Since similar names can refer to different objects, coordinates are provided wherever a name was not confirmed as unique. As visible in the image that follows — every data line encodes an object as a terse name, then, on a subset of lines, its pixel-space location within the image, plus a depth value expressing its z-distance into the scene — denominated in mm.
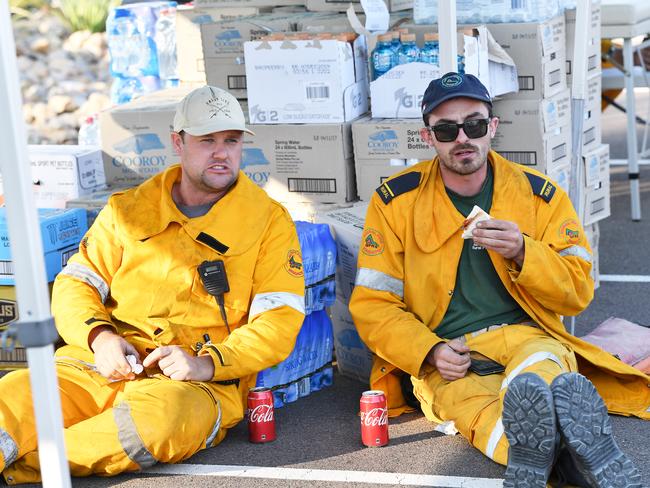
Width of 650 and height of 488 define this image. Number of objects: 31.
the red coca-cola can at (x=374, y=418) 4910
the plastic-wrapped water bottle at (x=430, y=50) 6289
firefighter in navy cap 4859
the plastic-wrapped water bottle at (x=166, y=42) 9039
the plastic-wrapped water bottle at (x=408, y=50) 6309
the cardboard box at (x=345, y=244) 5852
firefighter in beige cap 4961
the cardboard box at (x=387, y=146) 6270
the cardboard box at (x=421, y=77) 6074
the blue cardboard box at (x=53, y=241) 5996
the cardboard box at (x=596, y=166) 7129
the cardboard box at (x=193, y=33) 7711
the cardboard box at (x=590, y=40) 6660
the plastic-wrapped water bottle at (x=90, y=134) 8531
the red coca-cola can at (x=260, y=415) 5070
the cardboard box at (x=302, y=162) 6371
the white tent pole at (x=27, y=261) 3434
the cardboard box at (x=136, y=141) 6859
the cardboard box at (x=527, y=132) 6273
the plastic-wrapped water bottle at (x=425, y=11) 6488
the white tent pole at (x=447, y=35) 5457
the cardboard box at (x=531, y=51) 6277
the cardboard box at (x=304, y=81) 6254
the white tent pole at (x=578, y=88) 6164
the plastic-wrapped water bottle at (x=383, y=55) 6367
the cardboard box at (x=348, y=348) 5902
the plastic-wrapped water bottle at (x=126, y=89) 9359
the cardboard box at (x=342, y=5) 7203
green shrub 17062
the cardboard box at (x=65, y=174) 7035
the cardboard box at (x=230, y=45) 6910
